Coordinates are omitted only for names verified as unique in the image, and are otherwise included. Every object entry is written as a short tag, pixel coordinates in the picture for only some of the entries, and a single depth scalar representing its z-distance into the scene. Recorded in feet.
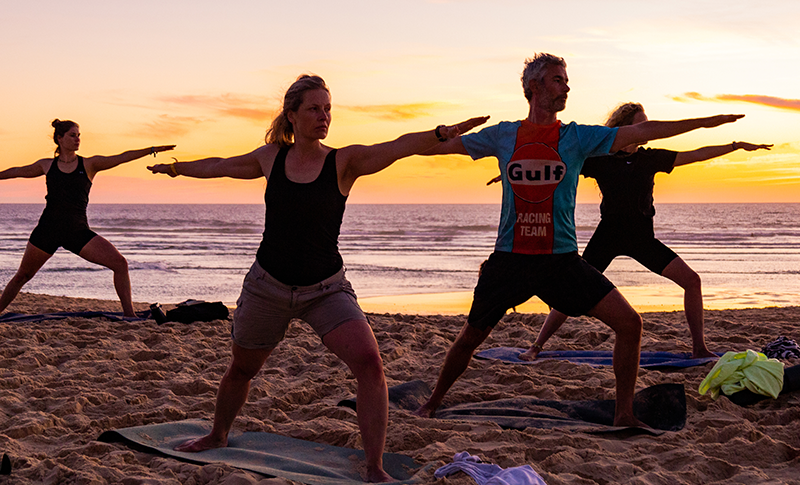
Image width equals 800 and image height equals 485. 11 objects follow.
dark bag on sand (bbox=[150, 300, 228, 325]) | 27.17
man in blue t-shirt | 13.26
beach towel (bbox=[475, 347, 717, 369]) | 19.80
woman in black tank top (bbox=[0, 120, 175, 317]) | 25.34
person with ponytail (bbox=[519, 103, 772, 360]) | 18.84
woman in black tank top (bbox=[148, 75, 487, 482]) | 10.78
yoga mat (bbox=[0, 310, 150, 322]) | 27.55
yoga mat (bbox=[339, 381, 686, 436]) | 14.30
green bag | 15.69
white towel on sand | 10.50
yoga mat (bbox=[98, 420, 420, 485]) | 11.57
